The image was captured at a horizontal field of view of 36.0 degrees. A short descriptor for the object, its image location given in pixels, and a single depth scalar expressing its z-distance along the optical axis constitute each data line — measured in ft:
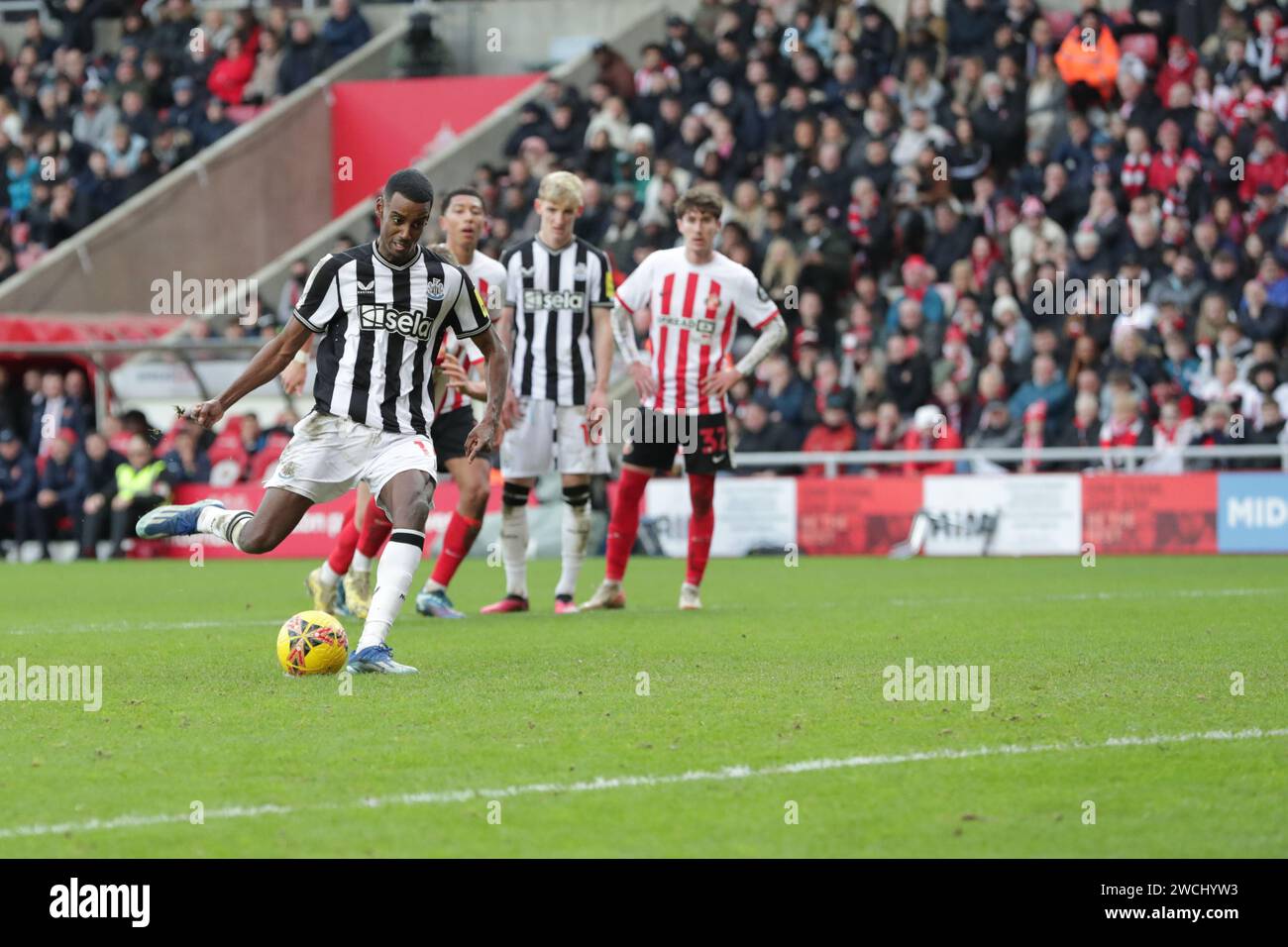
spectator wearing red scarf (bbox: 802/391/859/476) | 68.90
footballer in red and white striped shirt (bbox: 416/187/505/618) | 37.45
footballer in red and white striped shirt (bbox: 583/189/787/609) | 41.09
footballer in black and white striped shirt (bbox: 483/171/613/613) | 41.16
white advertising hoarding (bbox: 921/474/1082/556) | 63.77
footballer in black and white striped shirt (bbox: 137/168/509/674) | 28.71
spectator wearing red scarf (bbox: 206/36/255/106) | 98.27
